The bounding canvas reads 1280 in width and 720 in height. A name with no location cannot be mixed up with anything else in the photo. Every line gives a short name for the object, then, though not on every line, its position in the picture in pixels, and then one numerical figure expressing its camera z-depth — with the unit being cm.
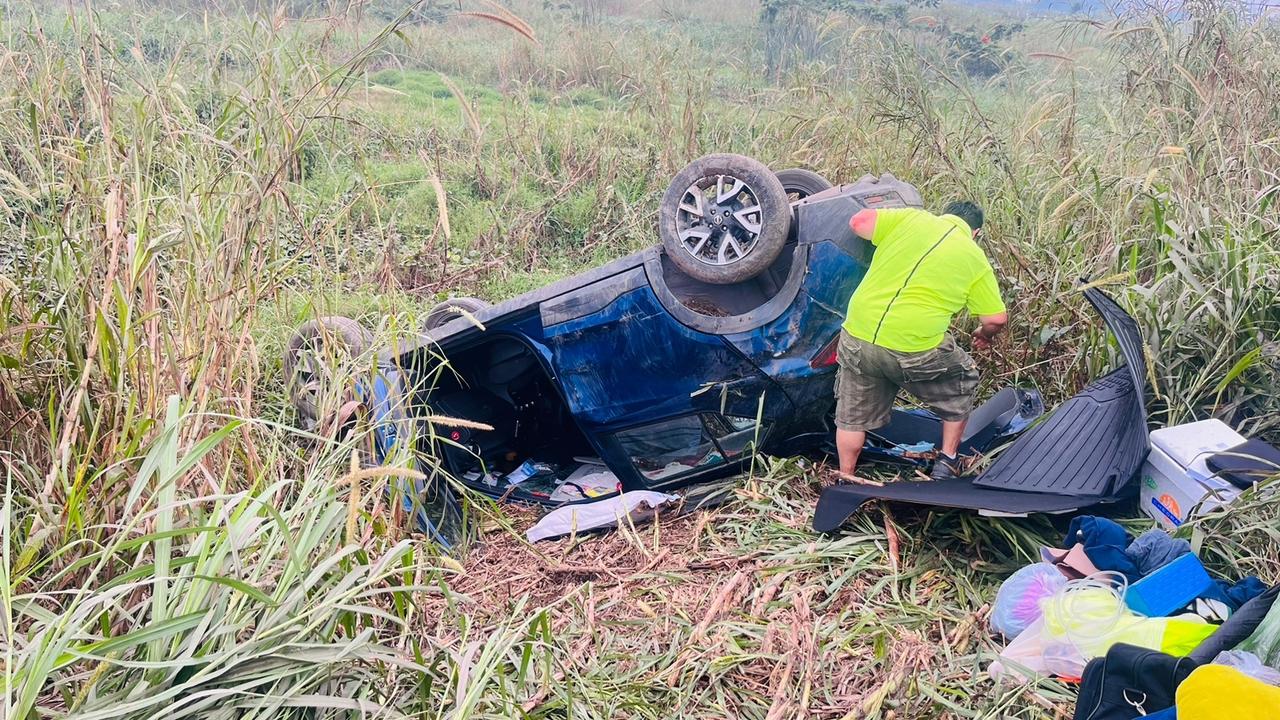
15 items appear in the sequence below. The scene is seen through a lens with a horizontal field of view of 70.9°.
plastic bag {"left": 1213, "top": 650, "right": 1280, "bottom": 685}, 224
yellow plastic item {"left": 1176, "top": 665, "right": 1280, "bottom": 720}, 183
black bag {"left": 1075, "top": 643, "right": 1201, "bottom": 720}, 221
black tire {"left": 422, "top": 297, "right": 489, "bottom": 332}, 464
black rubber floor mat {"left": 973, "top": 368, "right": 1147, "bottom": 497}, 342
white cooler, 312
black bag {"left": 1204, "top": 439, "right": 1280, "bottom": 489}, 310
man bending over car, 384
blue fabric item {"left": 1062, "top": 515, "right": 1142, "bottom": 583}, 296
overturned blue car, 385
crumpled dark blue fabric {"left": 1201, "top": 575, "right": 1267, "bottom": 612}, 268
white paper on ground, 397
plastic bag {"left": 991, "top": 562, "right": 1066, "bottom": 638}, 298
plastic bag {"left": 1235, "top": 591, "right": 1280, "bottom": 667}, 236
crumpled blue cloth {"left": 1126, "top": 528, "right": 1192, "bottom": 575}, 294
